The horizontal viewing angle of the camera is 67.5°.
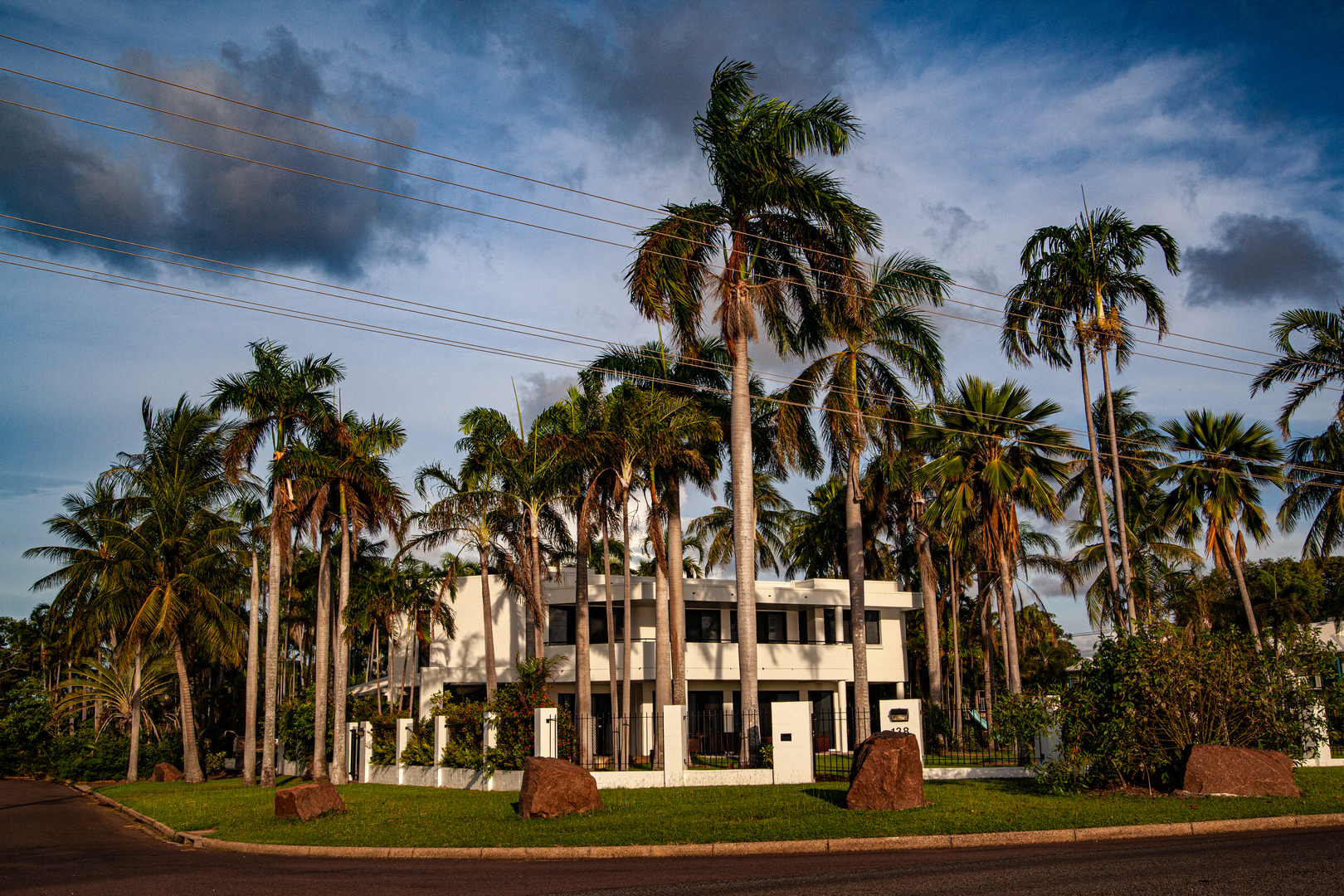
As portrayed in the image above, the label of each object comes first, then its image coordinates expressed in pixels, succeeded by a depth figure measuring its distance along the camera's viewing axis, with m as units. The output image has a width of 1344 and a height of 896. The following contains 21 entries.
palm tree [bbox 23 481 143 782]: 36.09
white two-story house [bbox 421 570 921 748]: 38.59
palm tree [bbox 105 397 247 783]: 36.41
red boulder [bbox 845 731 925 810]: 15.73
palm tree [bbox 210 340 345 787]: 30.45
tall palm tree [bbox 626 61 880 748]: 24.58
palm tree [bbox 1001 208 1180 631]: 27.55
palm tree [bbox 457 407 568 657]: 30.67
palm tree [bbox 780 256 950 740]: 27.55
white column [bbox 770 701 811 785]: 21.19
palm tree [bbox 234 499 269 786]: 33.03
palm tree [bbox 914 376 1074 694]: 28.94
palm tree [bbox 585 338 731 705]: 28.88
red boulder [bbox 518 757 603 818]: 16.50
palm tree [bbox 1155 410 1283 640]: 31.02
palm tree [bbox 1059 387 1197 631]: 36.22
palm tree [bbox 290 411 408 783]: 29.83
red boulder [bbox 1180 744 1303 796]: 15.53
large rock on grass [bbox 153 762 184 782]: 37.44
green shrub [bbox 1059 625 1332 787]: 16.75
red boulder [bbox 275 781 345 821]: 17.58
